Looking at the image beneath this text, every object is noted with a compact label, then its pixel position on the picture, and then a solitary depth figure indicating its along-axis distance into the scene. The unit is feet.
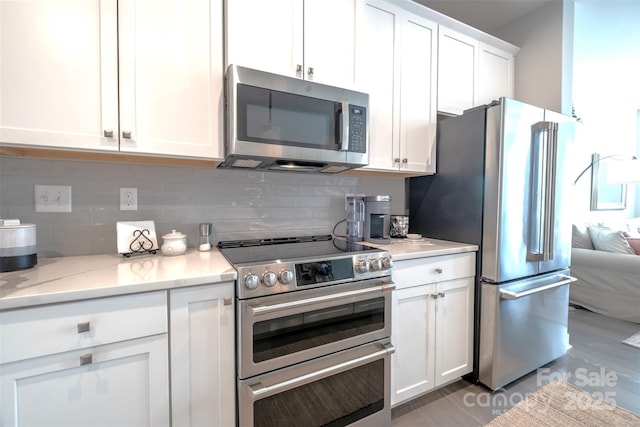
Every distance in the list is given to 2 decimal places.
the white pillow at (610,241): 10.27
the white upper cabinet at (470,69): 7.13
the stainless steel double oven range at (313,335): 3.85
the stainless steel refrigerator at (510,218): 5.87
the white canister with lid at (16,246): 3.60
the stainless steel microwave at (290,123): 4.50
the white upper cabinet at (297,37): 4.72
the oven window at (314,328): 3.95
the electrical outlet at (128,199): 5.01
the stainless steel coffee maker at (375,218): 6.65
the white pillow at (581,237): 11.08
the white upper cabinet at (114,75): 3.59
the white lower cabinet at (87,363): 2.85
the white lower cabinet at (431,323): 5.32
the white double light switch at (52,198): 4.51
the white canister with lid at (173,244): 4.71
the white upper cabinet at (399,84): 6.10
